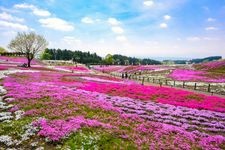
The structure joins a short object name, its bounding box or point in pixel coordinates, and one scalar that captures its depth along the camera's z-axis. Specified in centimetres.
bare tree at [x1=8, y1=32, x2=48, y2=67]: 5998
